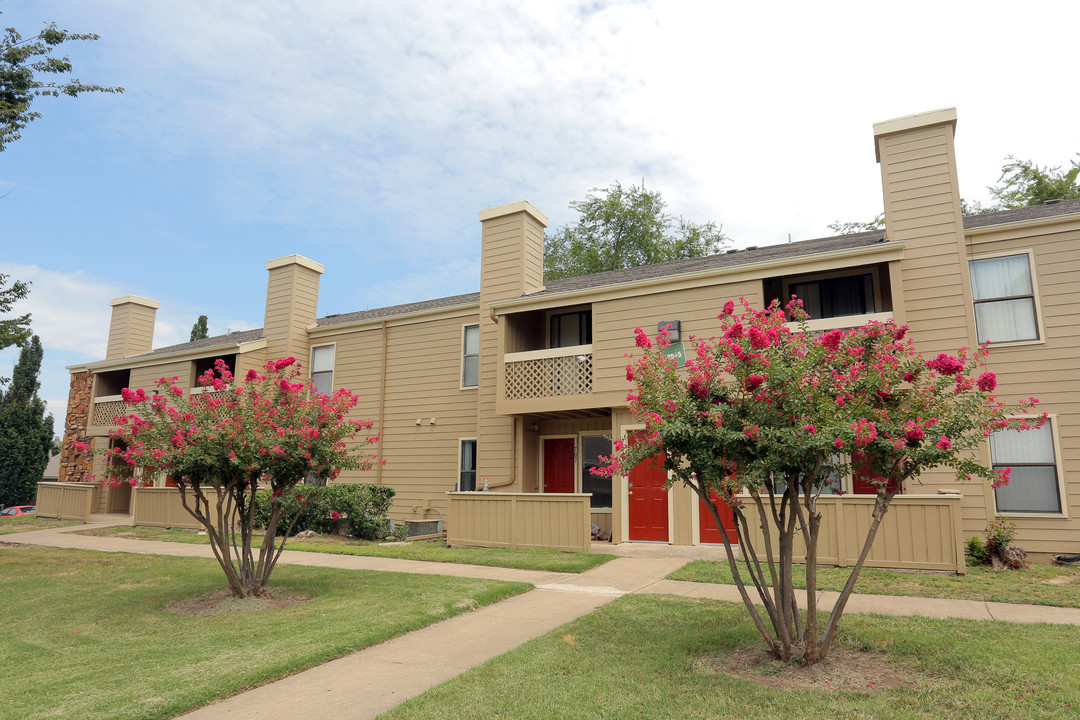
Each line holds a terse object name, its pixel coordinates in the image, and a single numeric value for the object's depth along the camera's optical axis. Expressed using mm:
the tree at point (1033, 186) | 22422
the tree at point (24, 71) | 12781
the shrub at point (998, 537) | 10008
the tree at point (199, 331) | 36469
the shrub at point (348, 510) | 14133
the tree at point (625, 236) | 32156
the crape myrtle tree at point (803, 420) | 4898
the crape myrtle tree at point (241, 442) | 7602
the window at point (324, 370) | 19062
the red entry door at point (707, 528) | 12312
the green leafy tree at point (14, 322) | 13758
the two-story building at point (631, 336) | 11016
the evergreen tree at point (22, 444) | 25812
